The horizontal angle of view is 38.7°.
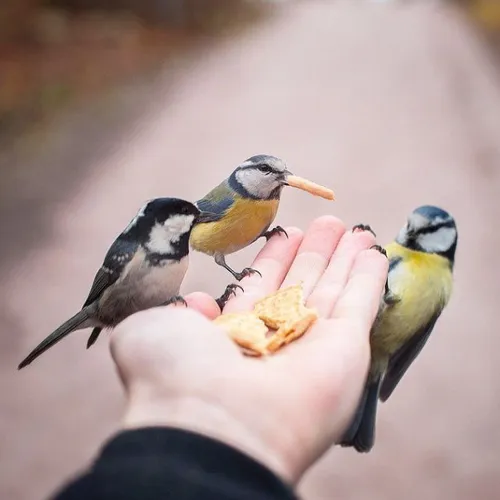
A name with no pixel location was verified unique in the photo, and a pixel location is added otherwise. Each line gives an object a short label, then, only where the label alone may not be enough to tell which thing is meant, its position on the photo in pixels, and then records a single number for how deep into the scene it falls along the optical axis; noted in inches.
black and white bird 24.9
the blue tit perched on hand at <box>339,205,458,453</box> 32.1
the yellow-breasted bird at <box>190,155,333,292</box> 28.6
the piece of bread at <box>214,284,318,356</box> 25.2
